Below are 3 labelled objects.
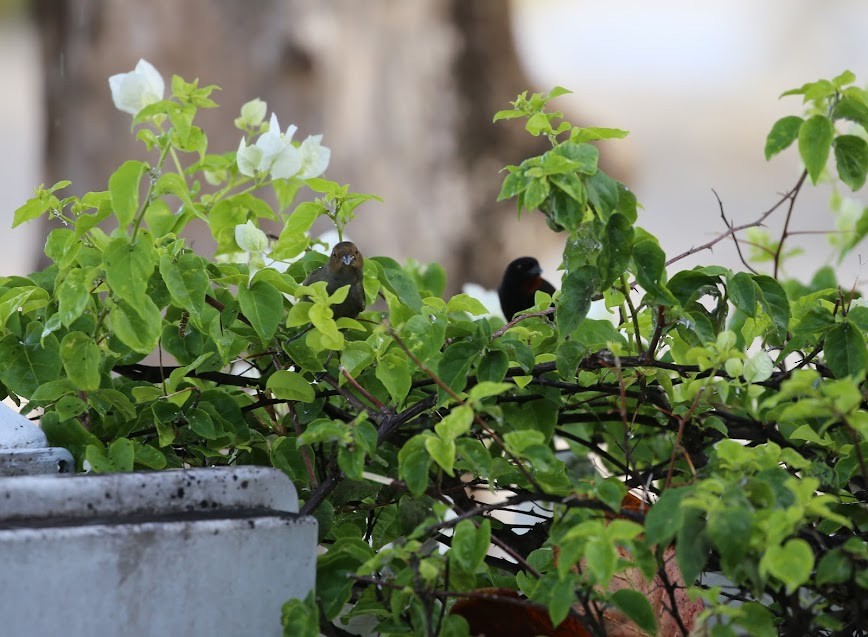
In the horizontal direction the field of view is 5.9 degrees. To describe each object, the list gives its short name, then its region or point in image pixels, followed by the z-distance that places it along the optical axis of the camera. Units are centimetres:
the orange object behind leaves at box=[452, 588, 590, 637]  693
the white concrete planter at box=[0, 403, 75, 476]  694
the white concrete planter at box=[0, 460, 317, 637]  676
